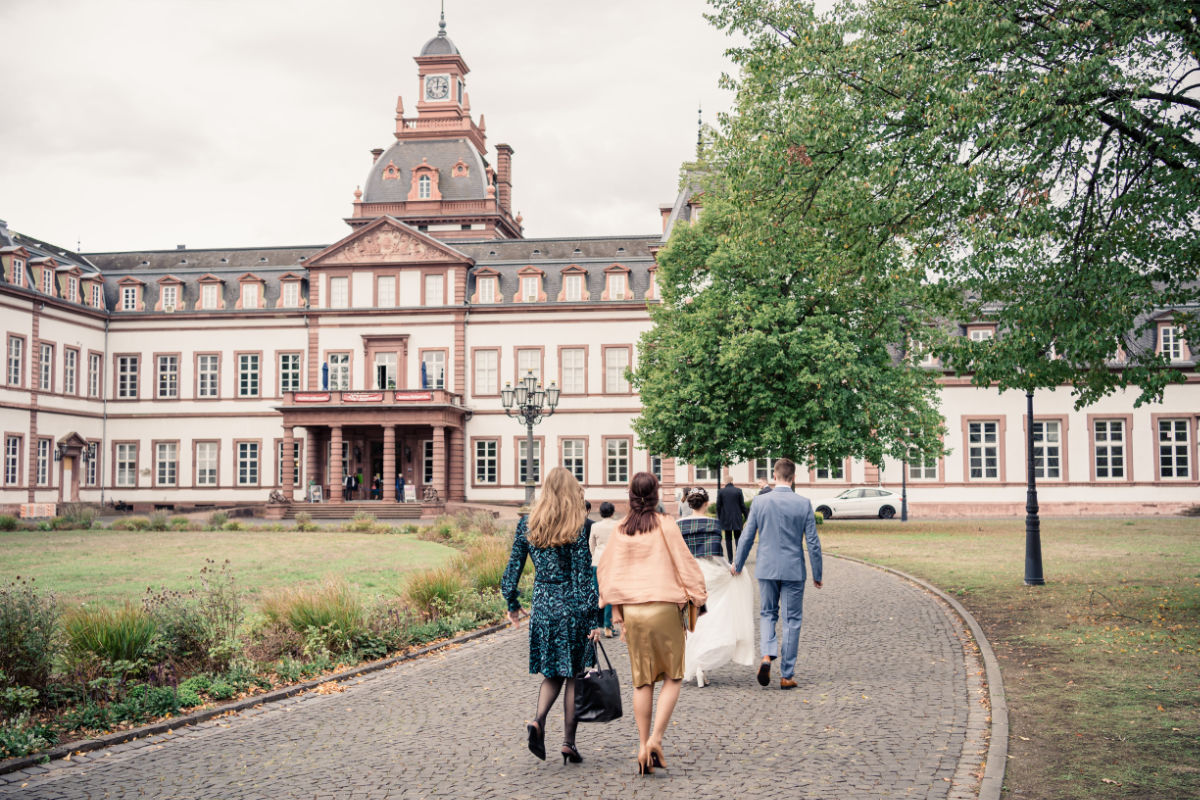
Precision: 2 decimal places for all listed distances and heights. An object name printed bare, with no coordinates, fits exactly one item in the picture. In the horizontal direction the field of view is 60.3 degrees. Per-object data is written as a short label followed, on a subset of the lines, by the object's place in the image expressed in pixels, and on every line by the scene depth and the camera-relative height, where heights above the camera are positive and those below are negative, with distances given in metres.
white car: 42.06 -2.52
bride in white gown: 9.46 -1.59
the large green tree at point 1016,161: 11.71 +3.57
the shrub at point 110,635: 9.14 -1.69
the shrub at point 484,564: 15.62 -1.90
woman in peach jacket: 6.57 -0.97
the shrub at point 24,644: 8.31 -1.60
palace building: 43.66 +2.47
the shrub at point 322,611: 11.03 -1.80
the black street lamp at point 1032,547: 16.30 -1.66
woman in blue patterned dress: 6.69 -1.02
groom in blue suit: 9.40 -0.99
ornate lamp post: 26.58 +1.05
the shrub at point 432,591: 13.59 -1.96
